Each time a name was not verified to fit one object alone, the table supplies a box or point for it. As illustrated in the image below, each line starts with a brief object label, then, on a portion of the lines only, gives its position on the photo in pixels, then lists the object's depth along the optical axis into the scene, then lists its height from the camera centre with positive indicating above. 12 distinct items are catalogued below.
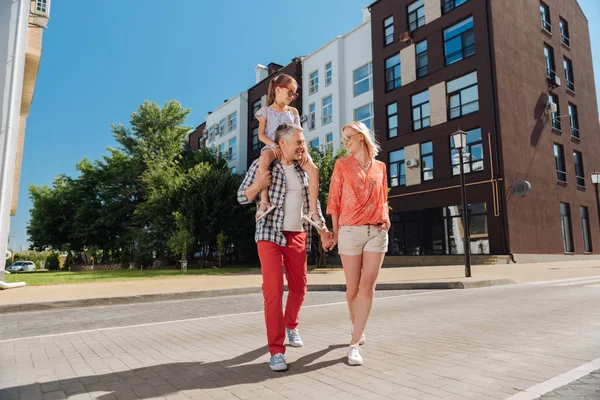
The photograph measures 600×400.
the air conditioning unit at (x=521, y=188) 21.33 +3.35
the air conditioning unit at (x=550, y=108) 25.83 +8.92
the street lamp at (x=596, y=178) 21.43 +3.81
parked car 53.70 -0.73
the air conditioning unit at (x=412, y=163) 26.06 +5.72
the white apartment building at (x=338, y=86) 31.52 +13.36
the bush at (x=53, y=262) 44.44 -0.21
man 3.42 +0.23
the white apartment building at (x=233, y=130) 43.25 +13.76
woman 3.63 +0.33
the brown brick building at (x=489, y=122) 22.70 +8.02
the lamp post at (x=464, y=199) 12.80 +1.79
